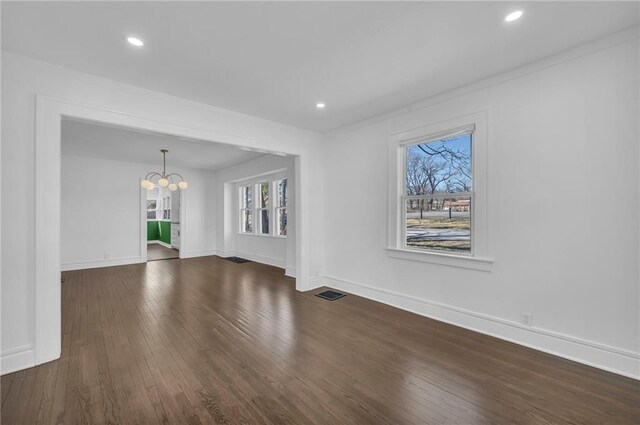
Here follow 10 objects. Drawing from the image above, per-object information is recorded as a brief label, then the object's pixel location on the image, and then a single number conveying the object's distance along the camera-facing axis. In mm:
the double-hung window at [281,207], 6383
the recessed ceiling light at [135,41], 2127
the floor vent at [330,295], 4102
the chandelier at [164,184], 5884
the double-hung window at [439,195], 3172
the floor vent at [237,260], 7223
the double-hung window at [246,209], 7559
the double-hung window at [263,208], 6918
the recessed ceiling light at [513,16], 1901
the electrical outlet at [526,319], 2598
